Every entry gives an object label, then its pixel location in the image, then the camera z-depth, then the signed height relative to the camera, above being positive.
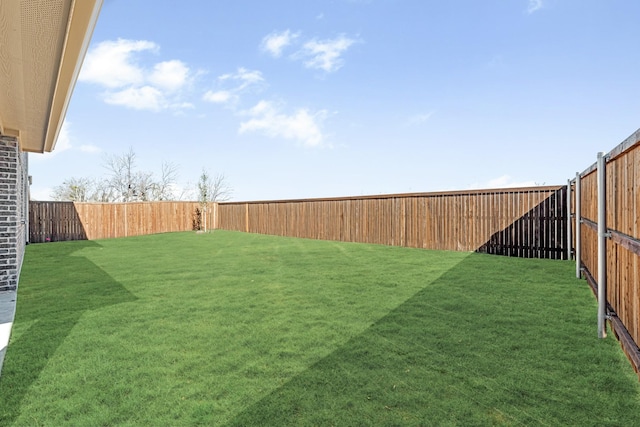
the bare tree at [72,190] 28.69 +1.93
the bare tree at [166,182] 32.41 +2.76
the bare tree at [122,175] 31.00 +3.31
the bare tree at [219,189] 34.12 +2.20
